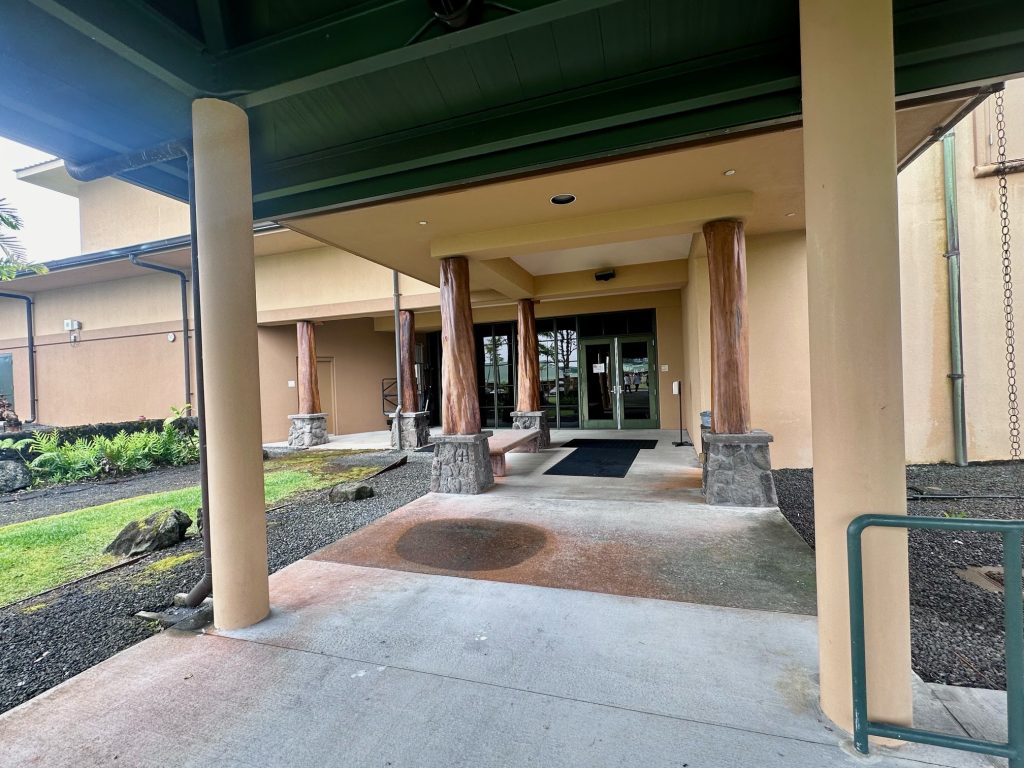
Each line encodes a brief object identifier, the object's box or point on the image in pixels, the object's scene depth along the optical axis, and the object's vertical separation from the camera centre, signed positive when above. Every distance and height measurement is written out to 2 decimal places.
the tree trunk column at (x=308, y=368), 11.68 +0.55
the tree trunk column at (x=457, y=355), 6.14 +0.40
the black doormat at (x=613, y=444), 9.59 -1.42
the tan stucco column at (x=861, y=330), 1.80 +0.16
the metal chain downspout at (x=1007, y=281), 6.35 +1.15
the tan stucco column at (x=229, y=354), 2.72 +0.23
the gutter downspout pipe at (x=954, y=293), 6.41 +1.02
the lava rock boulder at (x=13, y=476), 7.54 -1.26
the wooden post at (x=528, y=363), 9.77 +0.40
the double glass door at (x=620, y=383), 12.34 -0.12
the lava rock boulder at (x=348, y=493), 5.98 -1.37
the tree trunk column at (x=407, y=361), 10.89 +0.60
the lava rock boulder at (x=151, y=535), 4.40 -1.37
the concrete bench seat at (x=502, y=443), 6.80 -0.96
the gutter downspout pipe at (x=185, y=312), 11.53 +2.13
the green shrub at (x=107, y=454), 8.20 -1.11
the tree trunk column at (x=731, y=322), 5.00 +0.58
